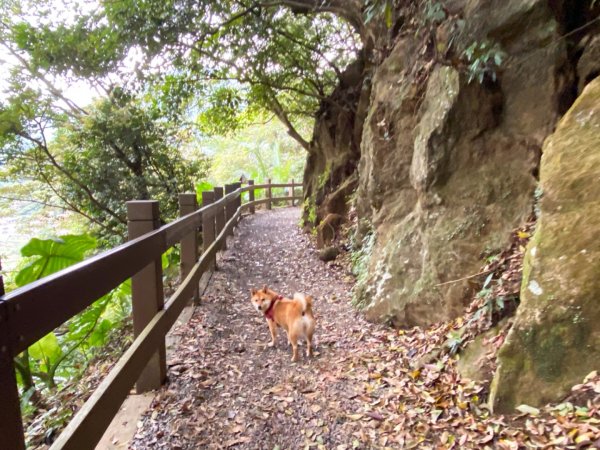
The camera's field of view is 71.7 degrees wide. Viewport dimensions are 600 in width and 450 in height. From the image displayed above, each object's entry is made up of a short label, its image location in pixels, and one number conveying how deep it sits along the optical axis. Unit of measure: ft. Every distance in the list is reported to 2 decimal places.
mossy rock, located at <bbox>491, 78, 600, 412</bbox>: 8.55
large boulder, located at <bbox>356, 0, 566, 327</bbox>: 13.60
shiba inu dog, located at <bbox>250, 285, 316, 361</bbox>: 13.60
